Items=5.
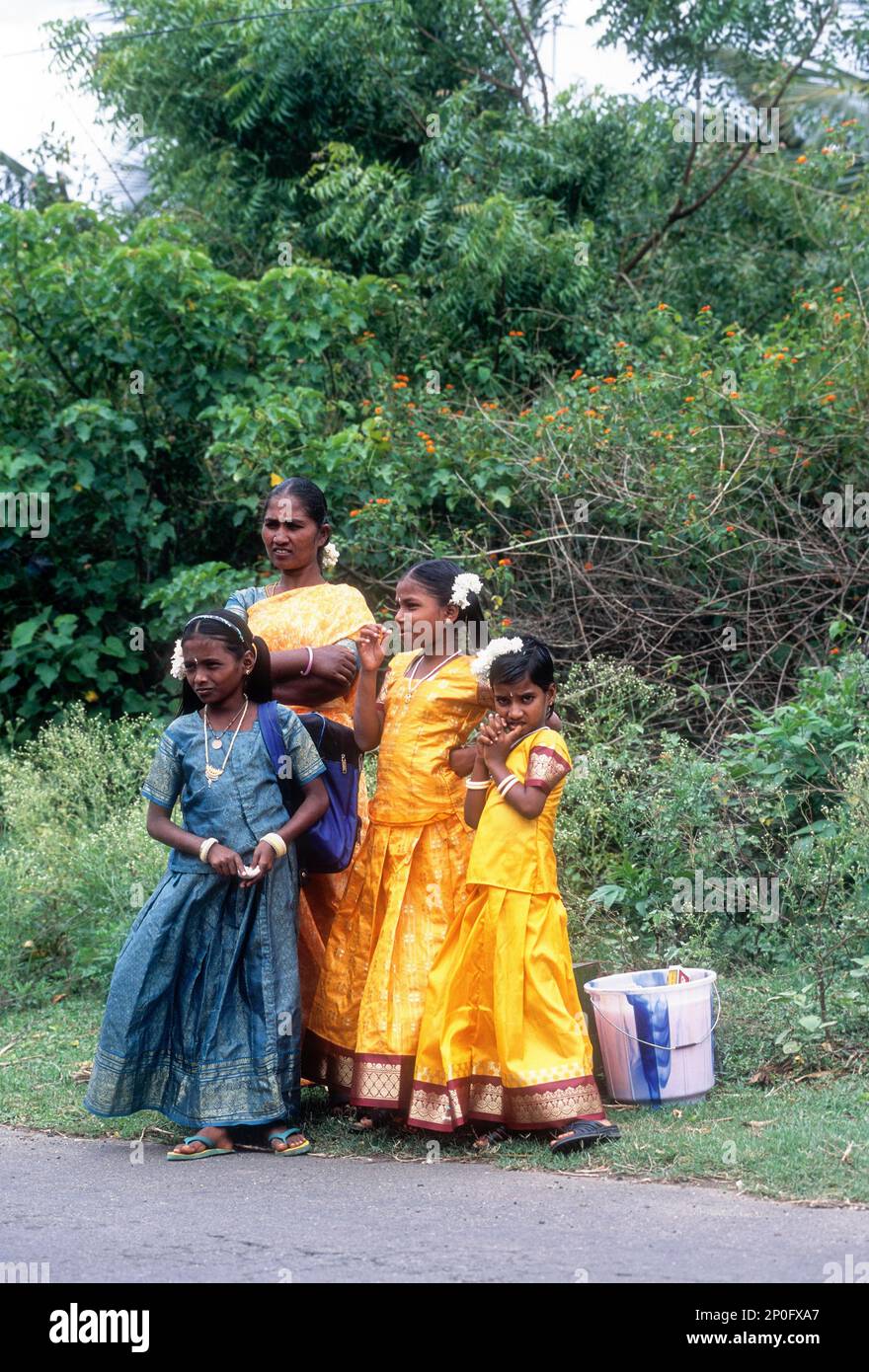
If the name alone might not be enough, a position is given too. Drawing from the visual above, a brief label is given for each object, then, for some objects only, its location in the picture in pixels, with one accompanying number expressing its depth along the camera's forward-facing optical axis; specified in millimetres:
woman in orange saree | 5016
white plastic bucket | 4777
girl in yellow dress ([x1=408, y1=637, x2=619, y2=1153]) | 4531
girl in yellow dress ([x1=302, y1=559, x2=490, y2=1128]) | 4812
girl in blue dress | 4664
